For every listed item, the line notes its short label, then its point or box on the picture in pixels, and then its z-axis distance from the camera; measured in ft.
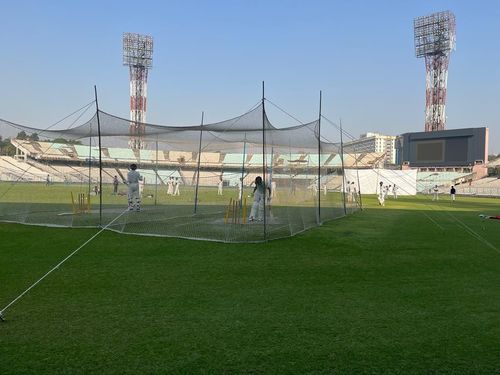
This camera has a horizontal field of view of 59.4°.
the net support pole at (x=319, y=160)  42.52
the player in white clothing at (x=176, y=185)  68.59
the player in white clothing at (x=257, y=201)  41.98
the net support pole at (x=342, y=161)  56.58
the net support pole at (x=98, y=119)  36.90
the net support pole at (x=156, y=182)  57.78
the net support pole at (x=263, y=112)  32.63
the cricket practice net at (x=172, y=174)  39.58
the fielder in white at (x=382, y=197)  82.53
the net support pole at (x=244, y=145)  49.81
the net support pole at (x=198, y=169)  53.06
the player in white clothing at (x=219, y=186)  74.57
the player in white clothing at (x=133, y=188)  49.62
